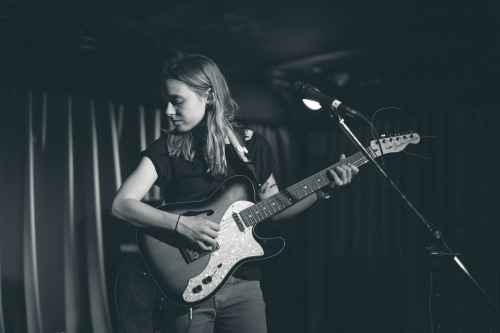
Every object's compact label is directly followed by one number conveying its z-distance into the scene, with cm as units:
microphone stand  210
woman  228
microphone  221
